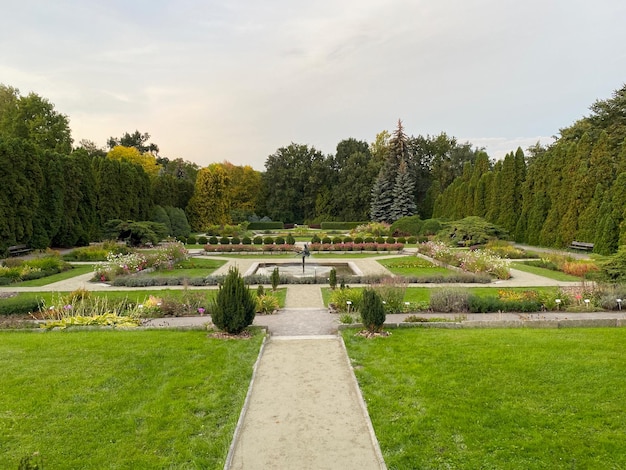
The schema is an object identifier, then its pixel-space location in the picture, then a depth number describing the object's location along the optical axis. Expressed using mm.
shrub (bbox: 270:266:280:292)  11438
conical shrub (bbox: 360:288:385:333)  7062
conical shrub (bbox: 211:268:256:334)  7016
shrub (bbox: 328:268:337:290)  11534
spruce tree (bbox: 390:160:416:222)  43125
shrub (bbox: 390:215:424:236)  30453
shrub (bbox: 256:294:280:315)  9094
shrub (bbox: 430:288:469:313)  9008
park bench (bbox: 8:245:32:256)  18725
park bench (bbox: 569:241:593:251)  20297
